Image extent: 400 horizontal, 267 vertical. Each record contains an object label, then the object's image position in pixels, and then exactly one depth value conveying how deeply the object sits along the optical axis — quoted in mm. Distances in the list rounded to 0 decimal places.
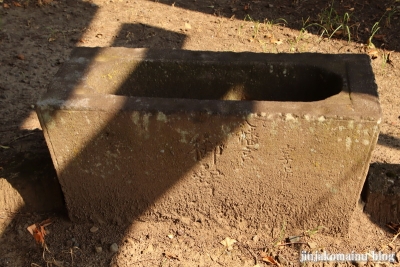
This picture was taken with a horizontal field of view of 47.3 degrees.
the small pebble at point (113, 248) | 2676
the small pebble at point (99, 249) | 2668
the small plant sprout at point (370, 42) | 4504
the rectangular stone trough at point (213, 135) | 2268
